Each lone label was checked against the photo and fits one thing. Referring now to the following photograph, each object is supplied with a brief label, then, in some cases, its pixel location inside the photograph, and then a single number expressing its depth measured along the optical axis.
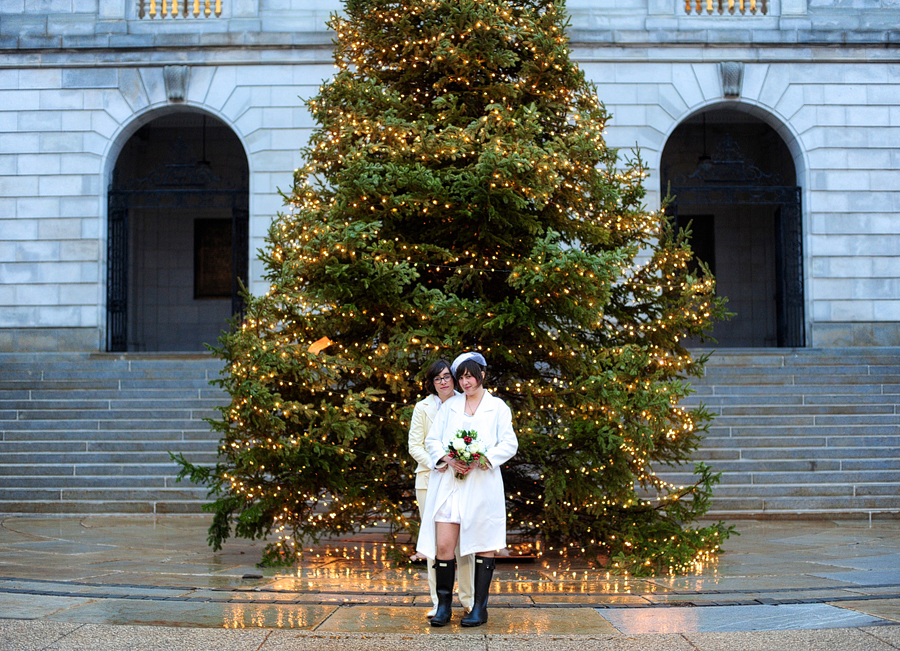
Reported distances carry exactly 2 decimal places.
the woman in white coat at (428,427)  6.29
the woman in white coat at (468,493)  6.15
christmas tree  8.13
